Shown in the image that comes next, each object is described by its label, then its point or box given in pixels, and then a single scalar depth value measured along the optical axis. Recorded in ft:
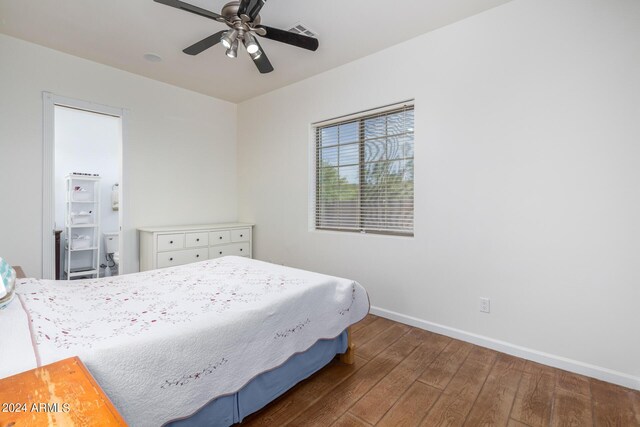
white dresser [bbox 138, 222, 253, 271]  10.92
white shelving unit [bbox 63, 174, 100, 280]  13.46
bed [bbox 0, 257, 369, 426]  3.52
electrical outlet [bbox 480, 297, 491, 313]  7.77
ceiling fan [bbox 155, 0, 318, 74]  5.95
